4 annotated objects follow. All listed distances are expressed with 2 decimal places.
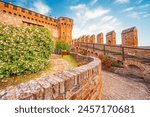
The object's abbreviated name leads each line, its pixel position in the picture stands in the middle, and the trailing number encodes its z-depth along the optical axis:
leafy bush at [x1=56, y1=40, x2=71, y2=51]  20.81
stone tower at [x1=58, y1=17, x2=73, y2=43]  36.66
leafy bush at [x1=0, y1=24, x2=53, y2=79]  5.22
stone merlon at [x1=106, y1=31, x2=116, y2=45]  11.67
